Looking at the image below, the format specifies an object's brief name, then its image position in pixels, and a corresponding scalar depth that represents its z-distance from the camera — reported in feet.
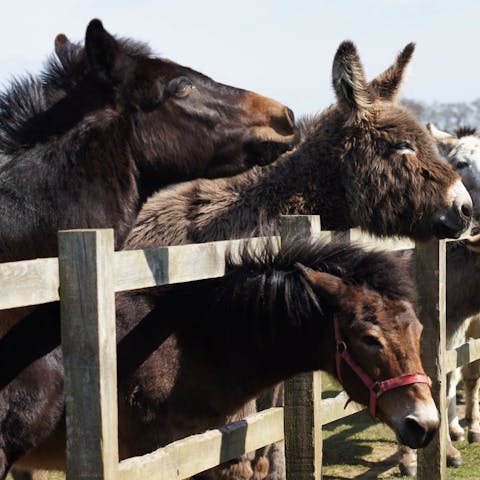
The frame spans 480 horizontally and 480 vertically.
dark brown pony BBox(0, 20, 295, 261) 12.20
